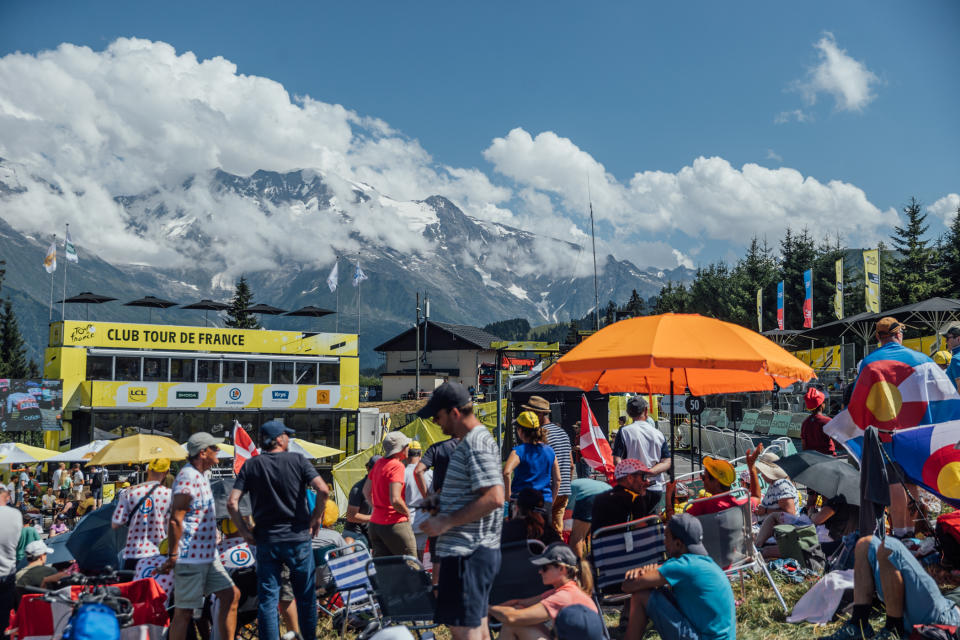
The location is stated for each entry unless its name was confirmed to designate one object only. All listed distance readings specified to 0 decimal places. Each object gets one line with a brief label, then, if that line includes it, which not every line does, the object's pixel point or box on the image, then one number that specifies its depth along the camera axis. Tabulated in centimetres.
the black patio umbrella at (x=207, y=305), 4244
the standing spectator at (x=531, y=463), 552
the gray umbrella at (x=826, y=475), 581
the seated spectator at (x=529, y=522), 504
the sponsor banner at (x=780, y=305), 3887
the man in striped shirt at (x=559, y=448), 612
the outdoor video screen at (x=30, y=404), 3058
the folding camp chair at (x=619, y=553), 483
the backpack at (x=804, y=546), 611
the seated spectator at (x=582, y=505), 551
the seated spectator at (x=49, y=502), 1839
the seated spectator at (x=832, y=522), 600
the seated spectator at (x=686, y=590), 409
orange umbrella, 530
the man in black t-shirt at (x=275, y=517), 477
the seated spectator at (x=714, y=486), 550
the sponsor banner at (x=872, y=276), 2928
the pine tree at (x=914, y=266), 3616
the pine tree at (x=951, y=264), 3606
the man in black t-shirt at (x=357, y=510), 685
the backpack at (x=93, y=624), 362
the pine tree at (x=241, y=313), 6494
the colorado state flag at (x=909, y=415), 420
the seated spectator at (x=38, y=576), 515
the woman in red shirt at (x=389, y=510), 612
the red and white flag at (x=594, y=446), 827
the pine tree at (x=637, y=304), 4358
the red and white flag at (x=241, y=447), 876
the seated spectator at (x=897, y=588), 394
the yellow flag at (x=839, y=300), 3441
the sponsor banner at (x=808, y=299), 3591
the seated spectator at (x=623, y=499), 518
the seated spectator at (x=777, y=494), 679
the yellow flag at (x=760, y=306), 4434
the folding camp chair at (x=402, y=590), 470
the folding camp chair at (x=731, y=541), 520
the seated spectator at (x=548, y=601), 391
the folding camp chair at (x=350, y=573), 531
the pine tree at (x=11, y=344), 6419
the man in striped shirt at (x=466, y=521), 357
